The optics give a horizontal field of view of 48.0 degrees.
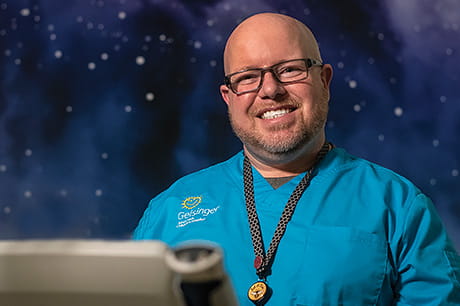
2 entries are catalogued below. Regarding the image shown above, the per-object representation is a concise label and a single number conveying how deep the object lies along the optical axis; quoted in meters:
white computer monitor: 0.49
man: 1.29
